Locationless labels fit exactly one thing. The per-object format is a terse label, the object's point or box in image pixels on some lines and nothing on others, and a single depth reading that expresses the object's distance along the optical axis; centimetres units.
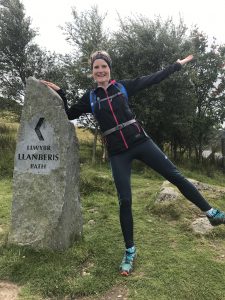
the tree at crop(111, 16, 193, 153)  1048
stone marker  343
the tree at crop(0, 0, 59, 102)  1218
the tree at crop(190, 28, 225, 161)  1212
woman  320
